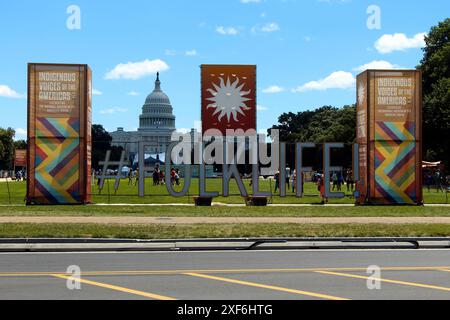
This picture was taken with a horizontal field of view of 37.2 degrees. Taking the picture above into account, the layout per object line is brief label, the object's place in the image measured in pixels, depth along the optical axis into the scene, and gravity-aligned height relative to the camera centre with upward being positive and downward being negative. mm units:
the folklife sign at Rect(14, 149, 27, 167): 39969 +597
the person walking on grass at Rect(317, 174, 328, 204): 33500 -1002
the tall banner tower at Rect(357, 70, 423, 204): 31828 +1509
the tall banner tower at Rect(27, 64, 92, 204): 30719 +1574
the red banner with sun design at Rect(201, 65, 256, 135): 32250 +3444
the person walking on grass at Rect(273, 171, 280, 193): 48075 -613
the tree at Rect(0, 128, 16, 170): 135088 +4545
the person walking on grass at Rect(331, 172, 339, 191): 52769 -750
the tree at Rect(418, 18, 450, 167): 63344 +7520
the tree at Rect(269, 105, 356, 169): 96688 +7308
